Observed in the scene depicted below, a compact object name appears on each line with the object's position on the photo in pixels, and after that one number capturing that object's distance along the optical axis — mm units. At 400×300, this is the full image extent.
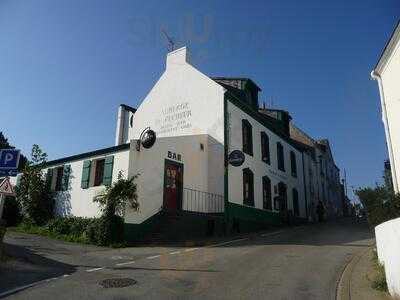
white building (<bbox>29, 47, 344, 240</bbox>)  17656
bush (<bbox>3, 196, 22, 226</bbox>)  21188
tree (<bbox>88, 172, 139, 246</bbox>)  15383
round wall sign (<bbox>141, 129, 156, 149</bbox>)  17094
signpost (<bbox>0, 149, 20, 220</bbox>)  10008
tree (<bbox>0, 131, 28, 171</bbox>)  38359
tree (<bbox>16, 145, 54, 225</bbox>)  20281
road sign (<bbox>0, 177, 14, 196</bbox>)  10016
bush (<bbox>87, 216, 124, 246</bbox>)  15336
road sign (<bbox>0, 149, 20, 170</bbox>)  10023
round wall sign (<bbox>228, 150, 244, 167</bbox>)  20469
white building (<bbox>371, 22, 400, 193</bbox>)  15109
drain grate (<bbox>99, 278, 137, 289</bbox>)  8688
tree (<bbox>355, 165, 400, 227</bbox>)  11414
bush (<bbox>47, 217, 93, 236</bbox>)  17066
